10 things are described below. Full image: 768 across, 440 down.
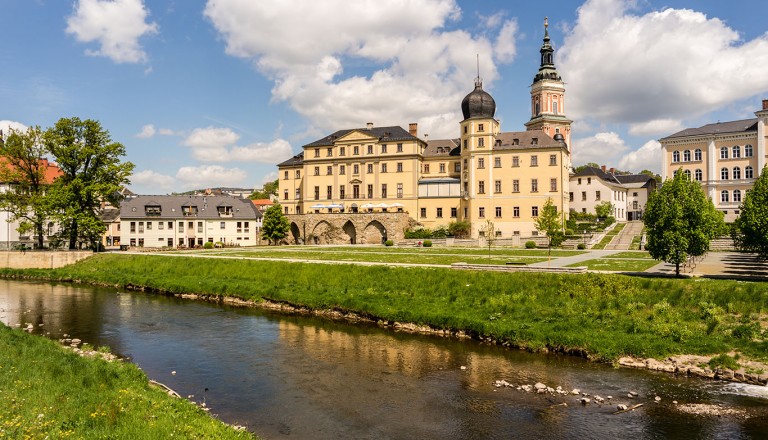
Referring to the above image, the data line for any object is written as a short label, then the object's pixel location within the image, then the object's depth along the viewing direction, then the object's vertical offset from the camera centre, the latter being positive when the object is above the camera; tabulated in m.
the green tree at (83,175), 54.41 +6.47
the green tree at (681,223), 29.73 +0.10
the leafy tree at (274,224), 75.38 +0.82
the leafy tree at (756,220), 30.11 +0.22
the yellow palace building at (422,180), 70.56 +7.21
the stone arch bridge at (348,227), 73.06 +0.16
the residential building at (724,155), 68.38 +9.89
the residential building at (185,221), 76.62 +1.42
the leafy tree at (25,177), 54.25 +6.24
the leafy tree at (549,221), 41.56 +0.43
